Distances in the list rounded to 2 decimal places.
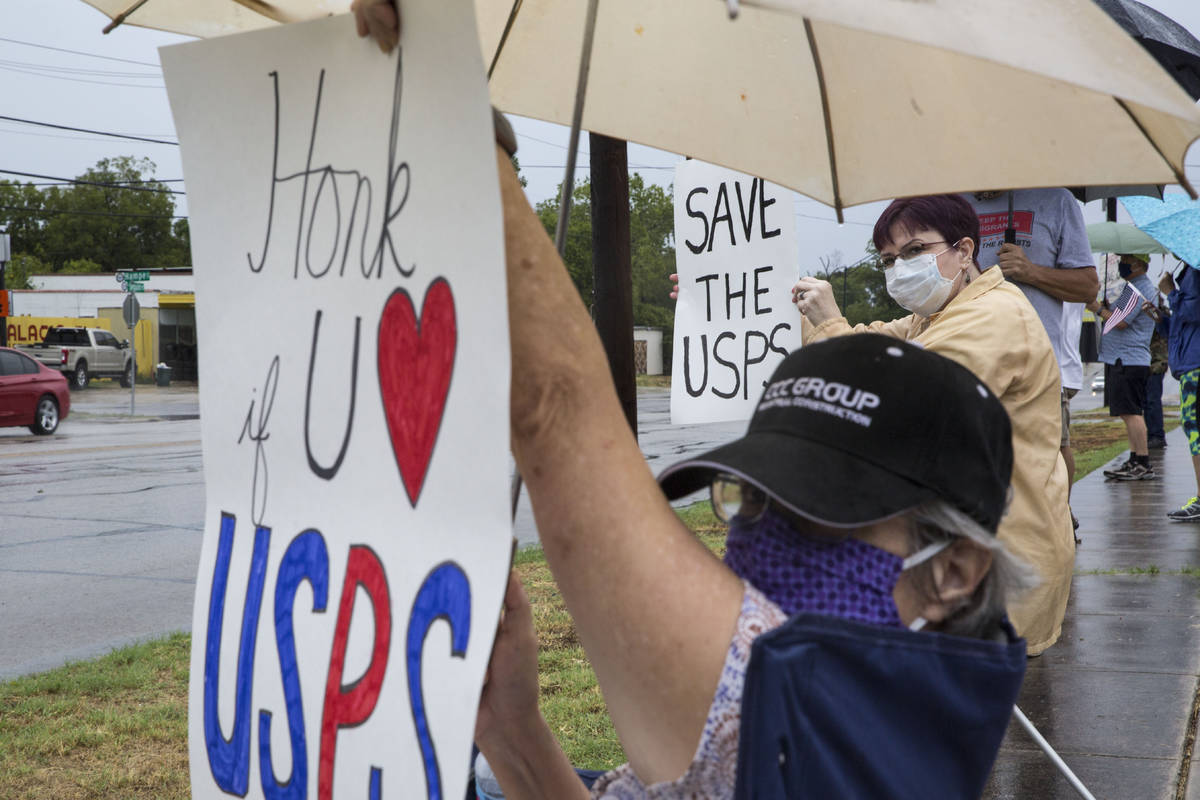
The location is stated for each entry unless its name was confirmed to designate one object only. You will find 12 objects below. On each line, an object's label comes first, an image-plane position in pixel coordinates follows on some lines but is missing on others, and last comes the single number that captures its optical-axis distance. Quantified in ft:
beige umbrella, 5.99
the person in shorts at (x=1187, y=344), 24.52
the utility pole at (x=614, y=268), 10.67
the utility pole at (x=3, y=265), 100.01
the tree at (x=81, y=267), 226.38
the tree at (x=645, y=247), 210.79
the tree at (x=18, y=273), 201.26
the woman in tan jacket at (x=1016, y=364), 9.07
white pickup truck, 119.65
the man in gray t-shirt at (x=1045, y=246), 14.16
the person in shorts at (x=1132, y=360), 34.94
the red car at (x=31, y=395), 64.90
